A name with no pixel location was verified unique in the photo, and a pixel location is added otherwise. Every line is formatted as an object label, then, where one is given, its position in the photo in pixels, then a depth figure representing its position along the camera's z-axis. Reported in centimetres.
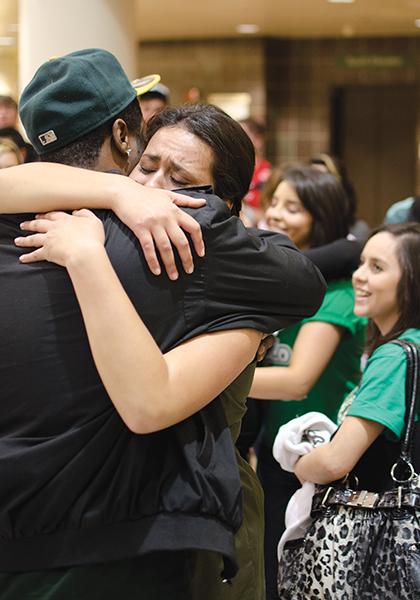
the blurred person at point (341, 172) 525
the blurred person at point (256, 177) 638
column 499
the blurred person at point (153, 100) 429
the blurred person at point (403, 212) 417
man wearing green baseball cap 128
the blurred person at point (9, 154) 423
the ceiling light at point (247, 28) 1081
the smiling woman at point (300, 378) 279
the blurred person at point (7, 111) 522
